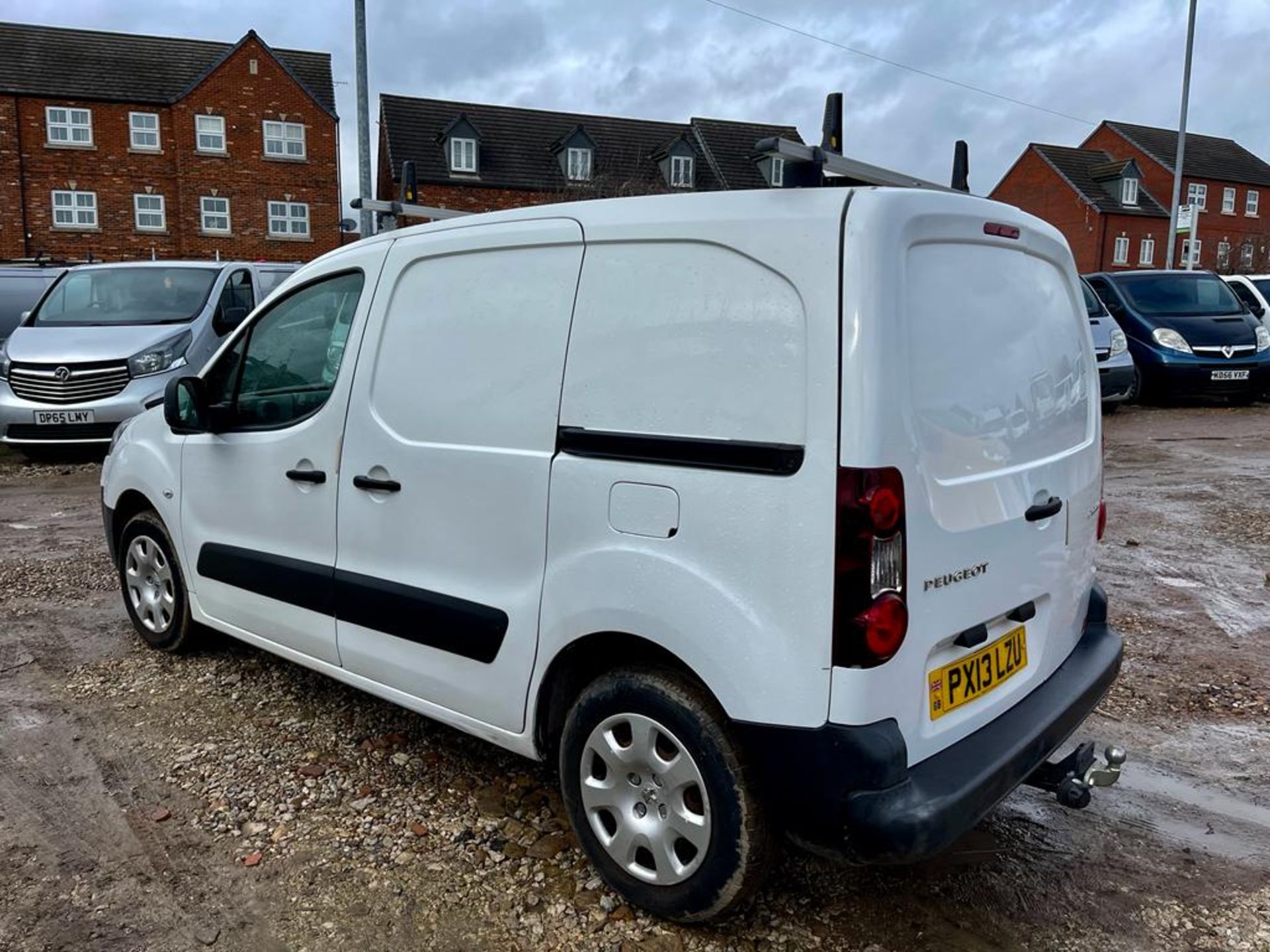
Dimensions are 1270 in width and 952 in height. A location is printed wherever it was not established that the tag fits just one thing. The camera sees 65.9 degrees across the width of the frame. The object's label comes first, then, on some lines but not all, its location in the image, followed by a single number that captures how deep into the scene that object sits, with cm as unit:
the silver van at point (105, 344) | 962
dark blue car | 1255
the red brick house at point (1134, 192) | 4700
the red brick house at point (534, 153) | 3622
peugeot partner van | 221
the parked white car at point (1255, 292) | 1443
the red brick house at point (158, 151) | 3192
